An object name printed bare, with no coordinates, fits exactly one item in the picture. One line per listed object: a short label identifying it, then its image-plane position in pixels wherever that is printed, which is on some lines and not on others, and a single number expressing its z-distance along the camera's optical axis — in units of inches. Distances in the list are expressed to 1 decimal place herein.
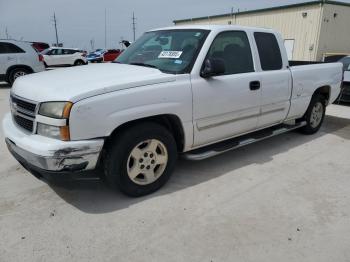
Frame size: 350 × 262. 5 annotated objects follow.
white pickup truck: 117.6
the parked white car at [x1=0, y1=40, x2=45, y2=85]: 495.8
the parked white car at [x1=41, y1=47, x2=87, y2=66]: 921.9
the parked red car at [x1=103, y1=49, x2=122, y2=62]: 1286.9
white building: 805.2
